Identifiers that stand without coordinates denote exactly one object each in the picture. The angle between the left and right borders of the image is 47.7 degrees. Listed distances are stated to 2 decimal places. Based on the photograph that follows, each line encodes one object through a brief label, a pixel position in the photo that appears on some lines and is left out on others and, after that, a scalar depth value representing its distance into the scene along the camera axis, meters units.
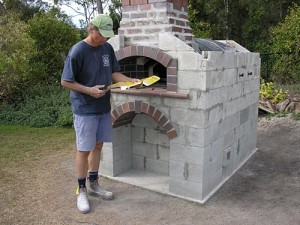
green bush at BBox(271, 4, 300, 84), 11.38
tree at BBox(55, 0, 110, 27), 20.50
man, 3.42
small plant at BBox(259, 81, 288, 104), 8.85
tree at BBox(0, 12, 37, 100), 8.45
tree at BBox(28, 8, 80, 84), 9.63
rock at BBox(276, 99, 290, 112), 8.53
